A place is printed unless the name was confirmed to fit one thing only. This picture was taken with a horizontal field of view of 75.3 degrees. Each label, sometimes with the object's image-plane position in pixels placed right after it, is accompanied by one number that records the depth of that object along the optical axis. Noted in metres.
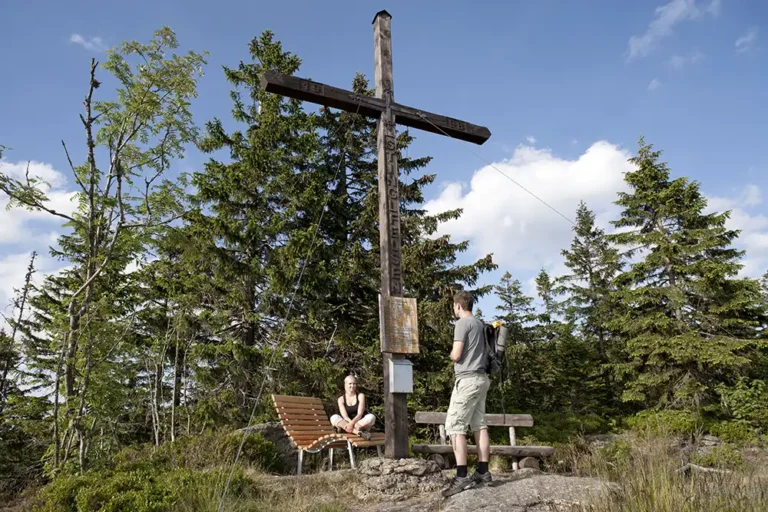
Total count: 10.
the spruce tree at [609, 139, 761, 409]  14.10
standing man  4.70
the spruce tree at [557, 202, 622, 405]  20.48
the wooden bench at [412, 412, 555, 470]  7.24
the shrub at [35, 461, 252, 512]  4.23
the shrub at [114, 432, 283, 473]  6.47
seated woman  7.06
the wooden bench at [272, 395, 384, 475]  6.84
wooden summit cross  5.54
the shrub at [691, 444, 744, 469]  3.77
